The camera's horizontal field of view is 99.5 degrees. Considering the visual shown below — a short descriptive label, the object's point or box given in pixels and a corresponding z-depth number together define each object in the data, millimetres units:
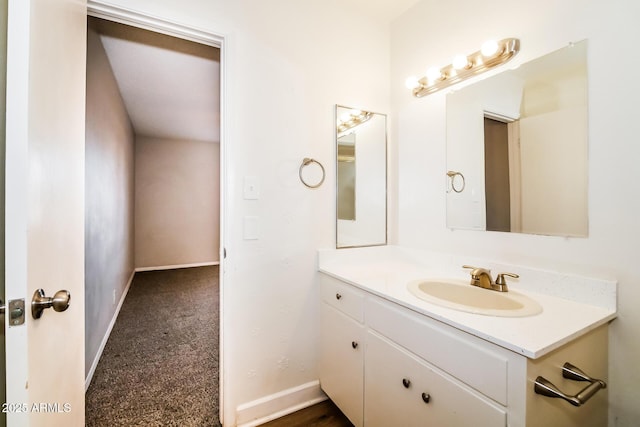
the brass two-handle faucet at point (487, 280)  1219
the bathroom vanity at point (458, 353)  772
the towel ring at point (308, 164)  1614
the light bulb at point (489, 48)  1313
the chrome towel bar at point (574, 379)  719
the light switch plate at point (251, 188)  1470
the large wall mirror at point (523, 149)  1099
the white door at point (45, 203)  622
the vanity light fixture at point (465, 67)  1307
